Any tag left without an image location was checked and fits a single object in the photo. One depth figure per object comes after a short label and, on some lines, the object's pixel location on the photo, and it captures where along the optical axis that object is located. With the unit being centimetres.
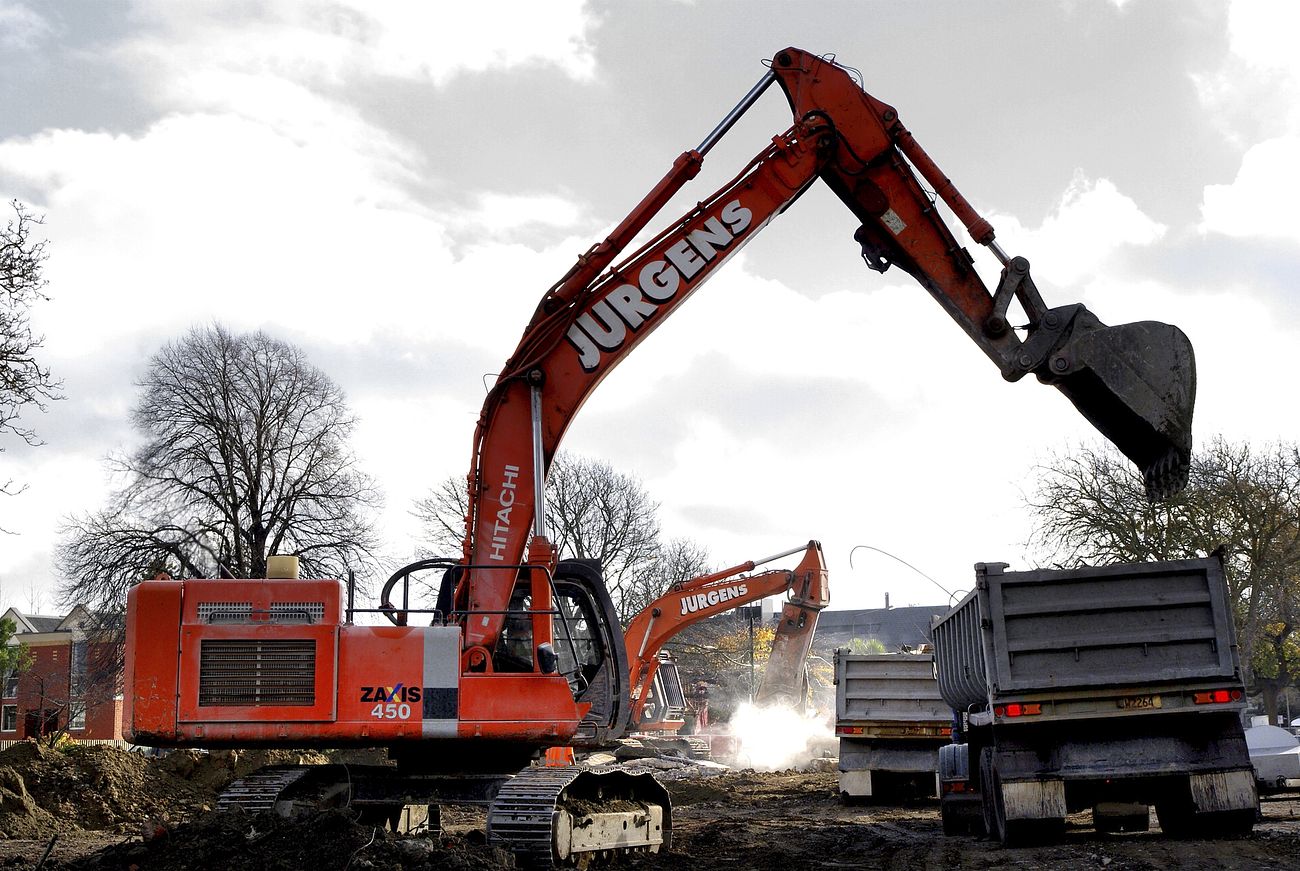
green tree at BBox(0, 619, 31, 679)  4347
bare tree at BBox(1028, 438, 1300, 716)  3309
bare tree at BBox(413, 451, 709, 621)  4875
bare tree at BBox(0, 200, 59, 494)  1836
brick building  3506
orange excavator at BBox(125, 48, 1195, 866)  937
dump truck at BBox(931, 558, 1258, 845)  1094
